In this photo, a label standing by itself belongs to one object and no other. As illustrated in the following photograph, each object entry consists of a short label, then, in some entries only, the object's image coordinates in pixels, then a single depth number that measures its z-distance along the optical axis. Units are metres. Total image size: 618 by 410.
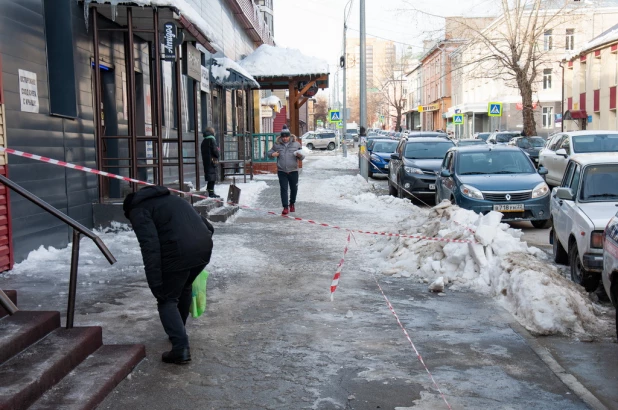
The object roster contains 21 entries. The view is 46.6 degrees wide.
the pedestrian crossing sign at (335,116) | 43.84
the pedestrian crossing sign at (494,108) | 39.86
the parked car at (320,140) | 67.00
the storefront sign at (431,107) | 88.19
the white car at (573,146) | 19.05
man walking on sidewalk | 14.69
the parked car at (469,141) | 33.16
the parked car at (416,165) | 18.42
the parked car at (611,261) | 5.93
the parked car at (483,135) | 44.56
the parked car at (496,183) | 12.92
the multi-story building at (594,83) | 38.16
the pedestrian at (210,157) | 16.44
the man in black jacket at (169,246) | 5.16
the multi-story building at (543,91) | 51.03
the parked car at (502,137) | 37.82
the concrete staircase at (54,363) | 4.34
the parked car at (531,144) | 28.74
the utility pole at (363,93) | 25.66
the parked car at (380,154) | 28.75
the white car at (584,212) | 7.71
